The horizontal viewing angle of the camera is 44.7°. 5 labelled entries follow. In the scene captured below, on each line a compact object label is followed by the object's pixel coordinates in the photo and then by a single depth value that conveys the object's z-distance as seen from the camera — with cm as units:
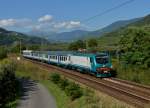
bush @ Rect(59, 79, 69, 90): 1652
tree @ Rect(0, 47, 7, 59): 4837
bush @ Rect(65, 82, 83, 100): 1307
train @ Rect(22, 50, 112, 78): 2009
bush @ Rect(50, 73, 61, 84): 1946
